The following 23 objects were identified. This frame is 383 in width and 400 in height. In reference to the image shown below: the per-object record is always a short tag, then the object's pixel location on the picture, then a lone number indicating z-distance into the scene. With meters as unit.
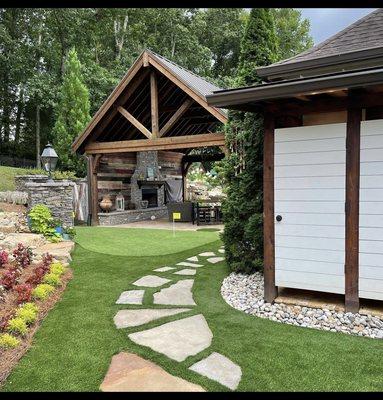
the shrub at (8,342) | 3.30
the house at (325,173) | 3.87
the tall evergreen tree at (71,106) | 17.66
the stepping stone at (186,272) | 6.03
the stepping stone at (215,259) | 6.93
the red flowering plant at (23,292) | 4.31
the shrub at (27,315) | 3.84
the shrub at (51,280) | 5.21
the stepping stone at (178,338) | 3.24
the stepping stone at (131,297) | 4.64
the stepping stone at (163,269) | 6.25
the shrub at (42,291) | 4.57
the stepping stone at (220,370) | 2.76
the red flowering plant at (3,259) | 5.56
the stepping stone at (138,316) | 3.93
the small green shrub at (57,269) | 5.60
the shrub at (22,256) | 5.75
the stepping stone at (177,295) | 4.59
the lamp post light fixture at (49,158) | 9.69
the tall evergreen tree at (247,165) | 5.69
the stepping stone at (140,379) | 2.67
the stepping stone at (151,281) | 5.40
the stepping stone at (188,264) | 6.58
